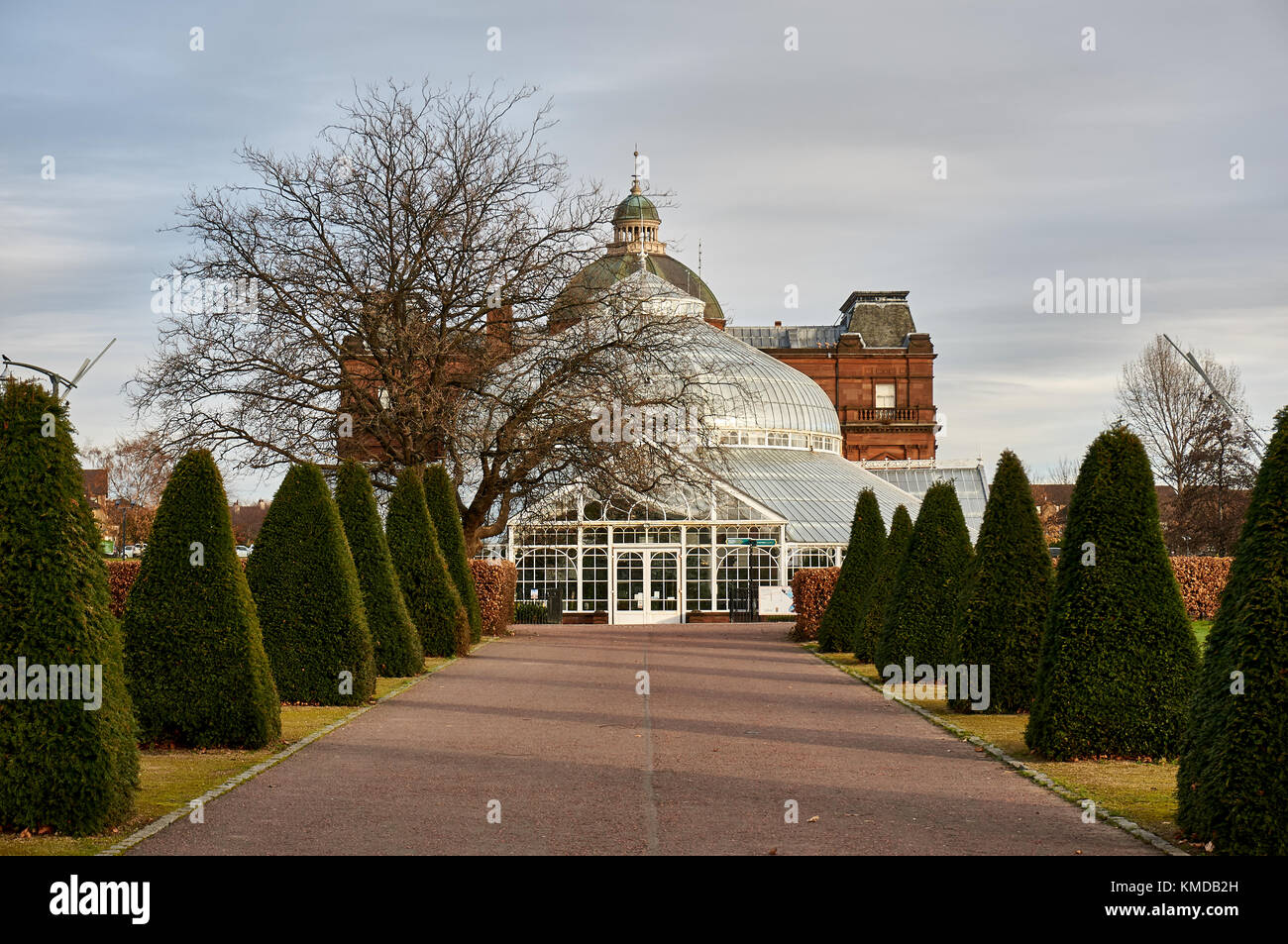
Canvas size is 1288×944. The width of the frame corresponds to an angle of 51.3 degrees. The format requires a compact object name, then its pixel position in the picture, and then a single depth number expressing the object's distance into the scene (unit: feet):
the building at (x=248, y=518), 299.73
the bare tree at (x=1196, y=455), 156.66
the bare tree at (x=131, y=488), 220.43
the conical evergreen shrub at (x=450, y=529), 85.35
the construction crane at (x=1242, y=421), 150.51
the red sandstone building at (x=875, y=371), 243.19
